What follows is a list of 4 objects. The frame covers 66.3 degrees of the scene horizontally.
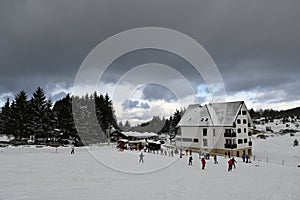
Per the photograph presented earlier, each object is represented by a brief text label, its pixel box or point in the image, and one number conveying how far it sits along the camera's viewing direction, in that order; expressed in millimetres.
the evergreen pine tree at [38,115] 49062
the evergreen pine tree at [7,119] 52416
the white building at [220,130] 46678
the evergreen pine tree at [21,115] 49438
